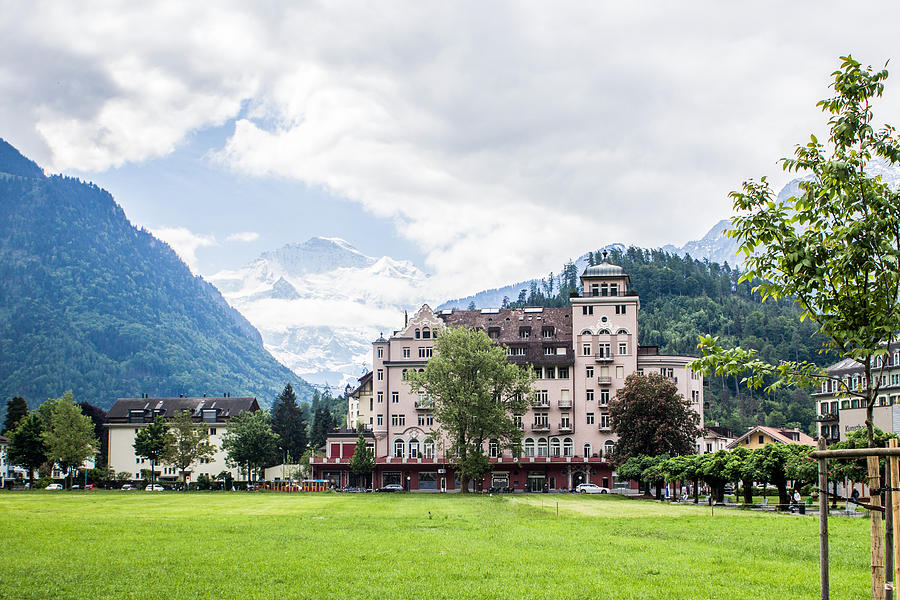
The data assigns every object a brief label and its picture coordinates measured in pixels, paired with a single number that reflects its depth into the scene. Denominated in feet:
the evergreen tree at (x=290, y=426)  533.14
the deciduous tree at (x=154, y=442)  376.80
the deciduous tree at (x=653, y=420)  299.99
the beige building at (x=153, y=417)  480.64
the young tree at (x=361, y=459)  362.12
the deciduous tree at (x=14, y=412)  437.17
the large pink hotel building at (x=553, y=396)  372.79
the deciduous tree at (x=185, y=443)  368.89
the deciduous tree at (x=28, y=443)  363.97
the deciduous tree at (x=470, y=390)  304.30
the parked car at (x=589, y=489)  350.02
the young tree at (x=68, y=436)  361.30
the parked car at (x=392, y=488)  368.21
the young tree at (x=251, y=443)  385.74
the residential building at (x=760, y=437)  480.68
